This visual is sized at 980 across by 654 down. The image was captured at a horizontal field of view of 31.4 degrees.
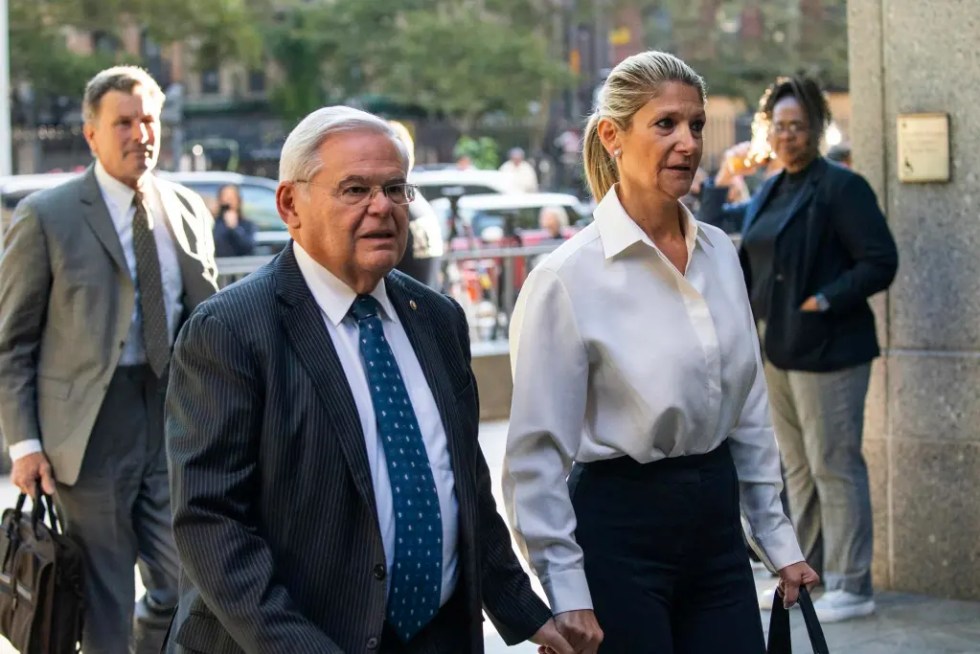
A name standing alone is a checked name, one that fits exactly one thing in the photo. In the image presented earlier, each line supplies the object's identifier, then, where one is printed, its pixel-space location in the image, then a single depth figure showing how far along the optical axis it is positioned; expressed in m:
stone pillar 6.75
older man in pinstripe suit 2.99
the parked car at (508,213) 23.45
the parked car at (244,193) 19.78
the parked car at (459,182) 27.39
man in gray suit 5.29
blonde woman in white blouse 3.61
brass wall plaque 6.75
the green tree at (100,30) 43.12
